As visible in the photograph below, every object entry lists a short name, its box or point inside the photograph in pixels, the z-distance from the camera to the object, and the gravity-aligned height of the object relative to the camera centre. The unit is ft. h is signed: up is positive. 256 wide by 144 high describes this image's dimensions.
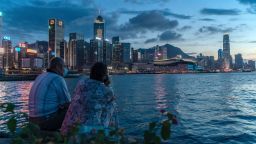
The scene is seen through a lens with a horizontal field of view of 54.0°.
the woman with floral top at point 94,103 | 12.81 -1.84
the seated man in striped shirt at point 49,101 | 15.10 -2.02
